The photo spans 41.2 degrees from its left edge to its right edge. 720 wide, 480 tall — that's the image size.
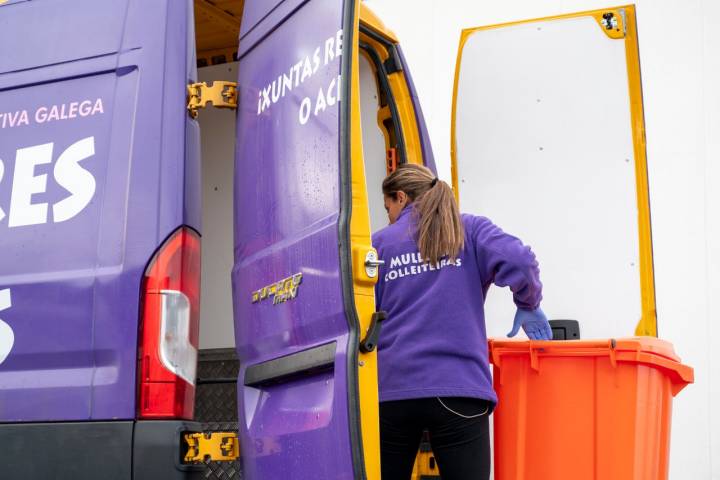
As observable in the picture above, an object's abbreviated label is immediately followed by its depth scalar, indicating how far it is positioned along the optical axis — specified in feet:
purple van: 8.21
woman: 9.46
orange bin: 9.93
